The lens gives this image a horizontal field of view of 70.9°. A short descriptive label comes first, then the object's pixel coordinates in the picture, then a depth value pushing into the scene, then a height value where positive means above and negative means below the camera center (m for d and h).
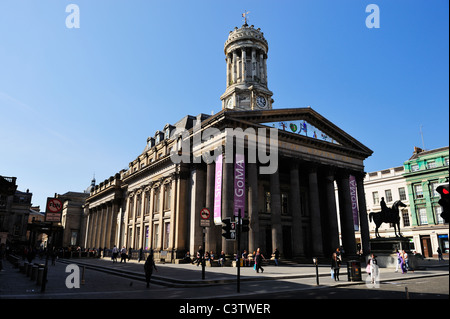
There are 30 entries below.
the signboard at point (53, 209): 12.10 +1.22
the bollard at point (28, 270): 17.33 -1.52
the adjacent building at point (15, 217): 61.64 +5.26
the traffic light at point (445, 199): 5.54 +0.71
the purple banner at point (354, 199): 34.47 +4.49
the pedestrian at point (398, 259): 21.49 -1.29
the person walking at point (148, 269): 14.16 -1.21
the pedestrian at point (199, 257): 26.11 -1.34
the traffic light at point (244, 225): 13.93 +0.67
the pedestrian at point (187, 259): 28.87 -1.60
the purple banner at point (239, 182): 25.98 +4.74
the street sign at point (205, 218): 17.90 +1.27
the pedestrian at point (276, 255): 25.68 -1.16
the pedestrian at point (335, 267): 16.28 -1.33
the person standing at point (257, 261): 19.67 -1.24
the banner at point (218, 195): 26.05 +3.74
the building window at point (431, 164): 45.55 +10.61
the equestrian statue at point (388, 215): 24.75 +1.92
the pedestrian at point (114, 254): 31.95 -1.26
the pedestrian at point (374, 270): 14.41 -1.32
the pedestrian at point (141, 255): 32.38 -1.40
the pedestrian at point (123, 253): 30.64 -1.12
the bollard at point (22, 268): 19.80 -1.66
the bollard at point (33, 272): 15.49 -1.50
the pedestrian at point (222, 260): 24.83 -1.47
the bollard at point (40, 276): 13.44 -1.45
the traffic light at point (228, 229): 13.89 +0.51
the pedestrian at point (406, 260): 21.41 -1.36
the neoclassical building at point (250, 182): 27.80 +6.04
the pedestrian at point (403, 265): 20.60 -1.58
